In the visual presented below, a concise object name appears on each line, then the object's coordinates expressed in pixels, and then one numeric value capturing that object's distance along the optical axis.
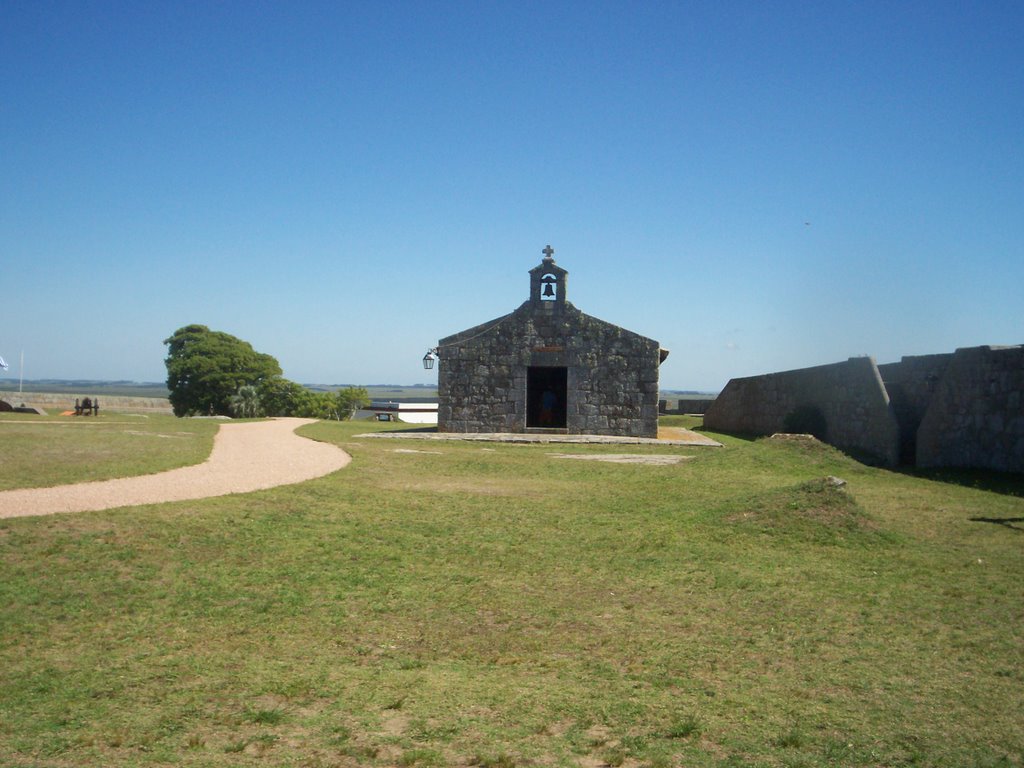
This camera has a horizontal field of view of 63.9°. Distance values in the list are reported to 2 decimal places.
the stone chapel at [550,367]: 24.91
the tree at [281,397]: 53.34
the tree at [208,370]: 51.47
